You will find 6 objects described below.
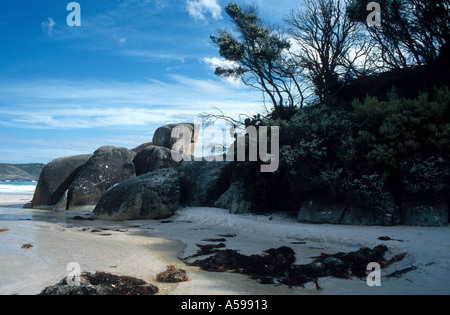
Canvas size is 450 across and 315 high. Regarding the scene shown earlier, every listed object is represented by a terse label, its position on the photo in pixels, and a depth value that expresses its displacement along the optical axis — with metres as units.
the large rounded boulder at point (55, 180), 13.02
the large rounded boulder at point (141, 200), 9.94
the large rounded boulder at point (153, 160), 14.11
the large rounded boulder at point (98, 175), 12.34
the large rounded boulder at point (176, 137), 17.88
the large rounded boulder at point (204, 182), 12.55
